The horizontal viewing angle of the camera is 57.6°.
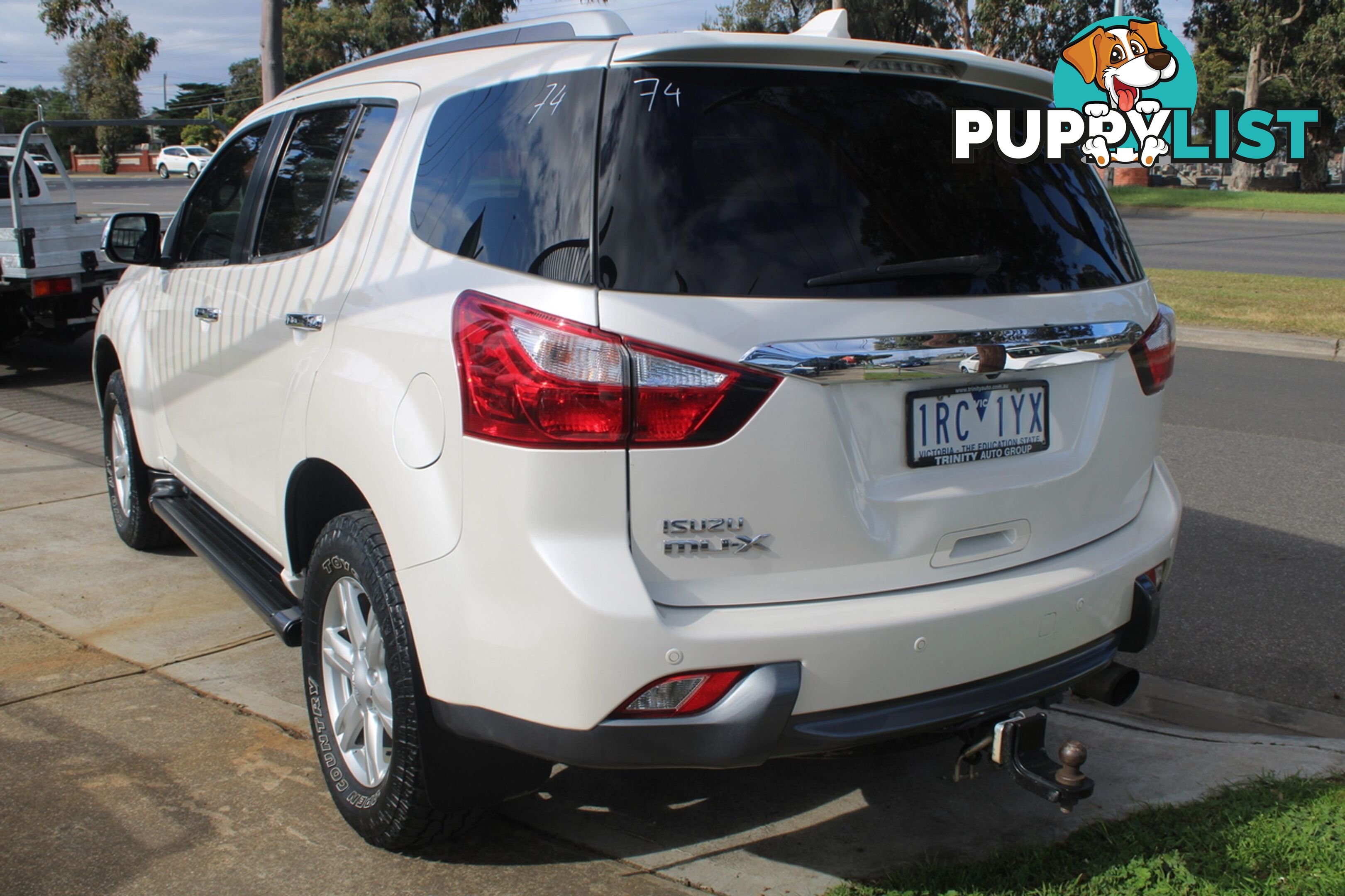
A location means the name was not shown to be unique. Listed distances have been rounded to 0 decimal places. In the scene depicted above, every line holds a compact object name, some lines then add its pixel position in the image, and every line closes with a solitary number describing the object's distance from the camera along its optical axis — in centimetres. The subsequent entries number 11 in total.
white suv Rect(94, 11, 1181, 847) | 232
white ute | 1005
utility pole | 1167
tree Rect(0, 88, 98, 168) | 7775
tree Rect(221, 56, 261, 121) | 9344
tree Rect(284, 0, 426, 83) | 5609
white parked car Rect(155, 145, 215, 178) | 5362
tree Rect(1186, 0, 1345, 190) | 4706
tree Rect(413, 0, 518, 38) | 3888
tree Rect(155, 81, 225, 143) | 10350
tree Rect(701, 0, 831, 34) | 5856
